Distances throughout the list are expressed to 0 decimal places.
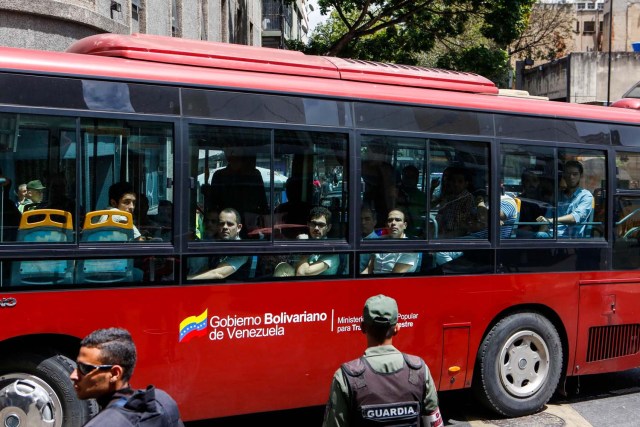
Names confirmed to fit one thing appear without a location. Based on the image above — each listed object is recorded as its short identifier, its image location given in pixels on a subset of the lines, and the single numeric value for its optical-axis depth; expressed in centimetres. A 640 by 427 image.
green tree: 1877
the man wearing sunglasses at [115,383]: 269
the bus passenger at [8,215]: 494
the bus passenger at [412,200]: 648
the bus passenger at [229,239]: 566
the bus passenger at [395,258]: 631
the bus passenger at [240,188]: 570
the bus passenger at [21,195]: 499
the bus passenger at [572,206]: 729
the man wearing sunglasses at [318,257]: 600
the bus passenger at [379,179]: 632
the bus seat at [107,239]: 518
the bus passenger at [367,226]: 624
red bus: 511
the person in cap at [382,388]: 329
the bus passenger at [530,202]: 712
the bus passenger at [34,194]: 505
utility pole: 3371
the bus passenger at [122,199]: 530
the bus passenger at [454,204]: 667
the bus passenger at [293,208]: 592
